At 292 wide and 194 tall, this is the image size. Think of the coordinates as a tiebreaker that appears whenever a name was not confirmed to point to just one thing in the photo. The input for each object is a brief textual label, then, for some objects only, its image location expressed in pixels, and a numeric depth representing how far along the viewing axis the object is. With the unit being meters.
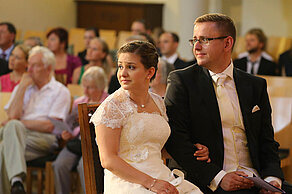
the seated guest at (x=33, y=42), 8.92
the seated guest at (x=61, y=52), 9.30
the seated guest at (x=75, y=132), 5.96
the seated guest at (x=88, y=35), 10.58
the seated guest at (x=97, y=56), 8.42
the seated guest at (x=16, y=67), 6.95
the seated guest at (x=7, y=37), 8.76
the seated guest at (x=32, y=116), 5.72
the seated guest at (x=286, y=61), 10.50
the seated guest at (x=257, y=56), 10.40
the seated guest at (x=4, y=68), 7.61
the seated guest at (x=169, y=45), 9.68
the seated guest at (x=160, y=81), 5.78
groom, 3.80
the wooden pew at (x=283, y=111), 6.16
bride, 3.33
